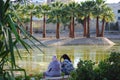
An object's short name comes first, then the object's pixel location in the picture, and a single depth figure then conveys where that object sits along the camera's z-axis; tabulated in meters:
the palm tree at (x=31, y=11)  55.23
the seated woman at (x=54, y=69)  13.27
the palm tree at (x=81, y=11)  52.78
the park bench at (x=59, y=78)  12.91
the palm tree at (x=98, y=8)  52.94
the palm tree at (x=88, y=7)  52.50
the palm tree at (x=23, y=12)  51.26
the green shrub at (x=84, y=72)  9.02
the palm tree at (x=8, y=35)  4.87
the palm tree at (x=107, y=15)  53.92
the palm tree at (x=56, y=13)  53.22
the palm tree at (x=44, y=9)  55.63
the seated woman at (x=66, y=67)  13.76
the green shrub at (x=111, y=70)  9.26
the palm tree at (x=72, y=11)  52.88
